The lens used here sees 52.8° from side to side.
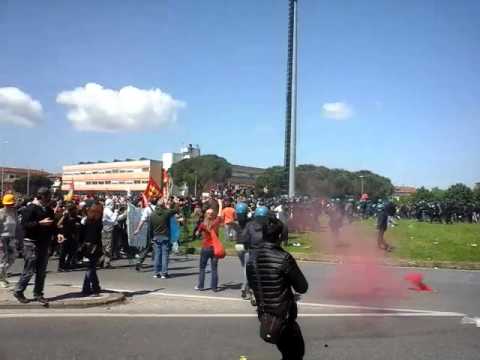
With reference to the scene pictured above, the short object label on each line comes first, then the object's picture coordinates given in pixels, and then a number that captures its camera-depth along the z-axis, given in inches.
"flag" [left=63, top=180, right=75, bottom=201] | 601.6
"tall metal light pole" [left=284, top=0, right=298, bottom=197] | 1110.4
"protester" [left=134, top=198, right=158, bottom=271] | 499.5
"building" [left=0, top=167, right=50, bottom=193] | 4485.7
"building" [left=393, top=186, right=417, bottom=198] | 7062.0
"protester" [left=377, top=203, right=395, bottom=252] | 633.6
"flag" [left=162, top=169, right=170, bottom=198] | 944.5
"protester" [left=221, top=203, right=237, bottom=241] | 581.4
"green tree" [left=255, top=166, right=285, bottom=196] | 3503.9
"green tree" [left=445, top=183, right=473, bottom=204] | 2978.3
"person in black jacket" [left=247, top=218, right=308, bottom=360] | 159.9
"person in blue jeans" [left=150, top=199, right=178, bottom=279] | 439.5
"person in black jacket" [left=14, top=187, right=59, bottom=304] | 301.9
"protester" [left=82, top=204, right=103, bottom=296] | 335.9
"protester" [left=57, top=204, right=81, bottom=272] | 504.1
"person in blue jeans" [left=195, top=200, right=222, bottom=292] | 385.1
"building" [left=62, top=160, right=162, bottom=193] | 4468.5
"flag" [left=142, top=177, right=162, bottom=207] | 721.9
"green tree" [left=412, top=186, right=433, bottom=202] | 3684.1
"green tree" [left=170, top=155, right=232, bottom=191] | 3708.2
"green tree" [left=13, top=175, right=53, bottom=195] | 3397.1
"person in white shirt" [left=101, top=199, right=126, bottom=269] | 561.9
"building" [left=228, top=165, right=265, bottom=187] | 5095.5
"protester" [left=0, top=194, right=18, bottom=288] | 354.0
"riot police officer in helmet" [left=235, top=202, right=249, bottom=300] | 355.9
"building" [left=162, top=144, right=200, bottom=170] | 4534.9
